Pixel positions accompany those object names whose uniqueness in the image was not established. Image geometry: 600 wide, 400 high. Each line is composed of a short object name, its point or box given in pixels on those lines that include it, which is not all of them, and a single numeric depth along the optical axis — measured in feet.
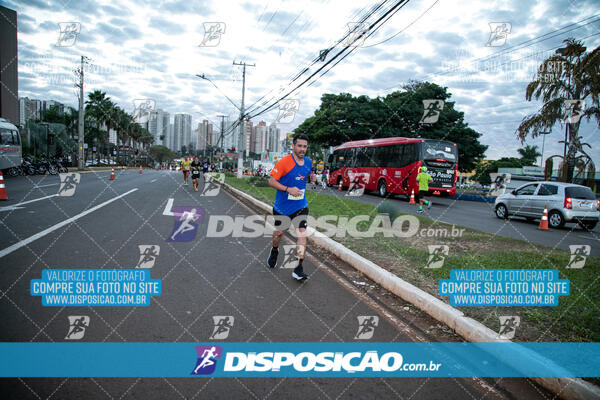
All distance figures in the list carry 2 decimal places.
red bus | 71.72
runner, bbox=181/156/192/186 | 70.79
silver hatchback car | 40.75
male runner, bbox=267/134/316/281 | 16.71
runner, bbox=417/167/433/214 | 49.57
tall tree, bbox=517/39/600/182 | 67.62
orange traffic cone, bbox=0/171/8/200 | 37.01
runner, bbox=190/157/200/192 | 64.54
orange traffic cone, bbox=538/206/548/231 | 40.63
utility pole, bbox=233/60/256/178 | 101.98
